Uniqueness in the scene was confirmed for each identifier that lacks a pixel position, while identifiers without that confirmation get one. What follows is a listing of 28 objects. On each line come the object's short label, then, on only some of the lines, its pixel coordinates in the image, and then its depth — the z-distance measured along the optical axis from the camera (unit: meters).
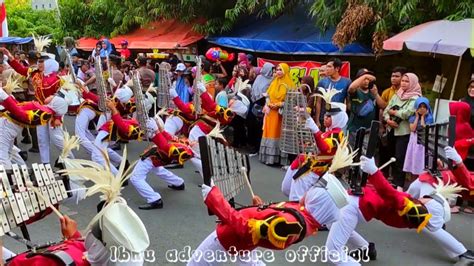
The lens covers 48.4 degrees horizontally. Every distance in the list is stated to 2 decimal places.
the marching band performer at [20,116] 6.35
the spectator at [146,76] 9.38
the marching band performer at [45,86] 7.31
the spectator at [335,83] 7.08
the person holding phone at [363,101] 6.82
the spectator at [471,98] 5.96
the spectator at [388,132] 6.86
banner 9.05
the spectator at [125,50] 12.52
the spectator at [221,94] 8.17
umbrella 6.70
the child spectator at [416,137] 6.09
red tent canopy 12.47
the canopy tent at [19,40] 17.09
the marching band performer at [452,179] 4.56
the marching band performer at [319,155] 4.89
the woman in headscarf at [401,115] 6.34
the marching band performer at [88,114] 7.68
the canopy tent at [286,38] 9.31
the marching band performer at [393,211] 3.80
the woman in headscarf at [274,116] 8.09
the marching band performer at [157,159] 5.96
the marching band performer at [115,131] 6.59
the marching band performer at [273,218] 3.29
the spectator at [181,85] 8.76
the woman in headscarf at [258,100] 8.77
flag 9.34
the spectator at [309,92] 7.14
